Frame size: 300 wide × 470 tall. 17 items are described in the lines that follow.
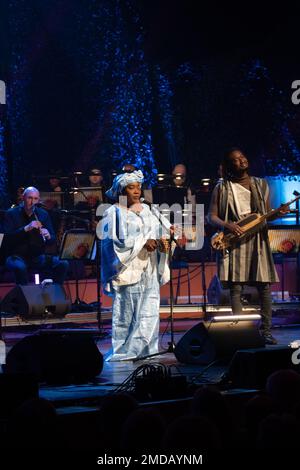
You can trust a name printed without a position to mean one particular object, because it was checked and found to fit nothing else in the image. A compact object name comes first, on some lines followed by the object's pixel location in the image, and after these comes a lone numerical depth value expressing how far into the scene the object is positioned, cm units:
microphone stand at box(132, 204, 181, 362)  1522
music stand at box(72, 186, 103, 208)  2341
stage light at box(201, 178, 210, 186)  2331
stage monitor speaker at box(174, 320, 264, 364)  1385
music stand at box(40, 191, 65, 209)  2430
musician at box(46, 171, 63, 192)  2508
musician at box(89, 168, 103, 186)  2500
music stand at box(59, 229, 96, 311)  2009
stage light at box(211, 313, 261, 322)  1401
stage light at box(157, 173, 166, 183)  2260
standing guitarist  1580
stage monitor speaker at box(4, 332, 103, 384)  1207
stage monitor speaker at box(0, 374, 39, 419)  830
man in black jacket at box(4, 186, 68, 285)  2152
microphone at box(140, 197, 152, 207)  1575
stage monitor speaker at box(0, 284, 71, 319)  1972
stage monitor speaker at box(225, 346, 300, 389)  991
